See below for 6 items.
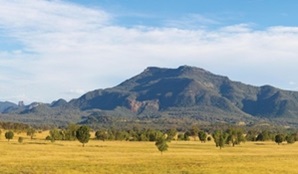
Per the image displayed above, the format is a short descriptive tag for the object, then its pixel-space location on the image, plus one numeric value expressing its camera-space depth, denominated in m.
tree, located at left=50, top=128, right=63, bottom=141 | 185.44
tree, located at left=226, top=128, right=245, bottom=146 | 188.82
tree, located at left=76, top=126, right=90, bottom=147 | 161.62
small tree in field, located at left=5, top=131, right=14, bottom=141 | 179.96
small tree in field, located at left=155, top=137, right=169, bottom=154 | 124.81
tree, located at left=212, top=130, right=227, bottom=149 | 163.75
